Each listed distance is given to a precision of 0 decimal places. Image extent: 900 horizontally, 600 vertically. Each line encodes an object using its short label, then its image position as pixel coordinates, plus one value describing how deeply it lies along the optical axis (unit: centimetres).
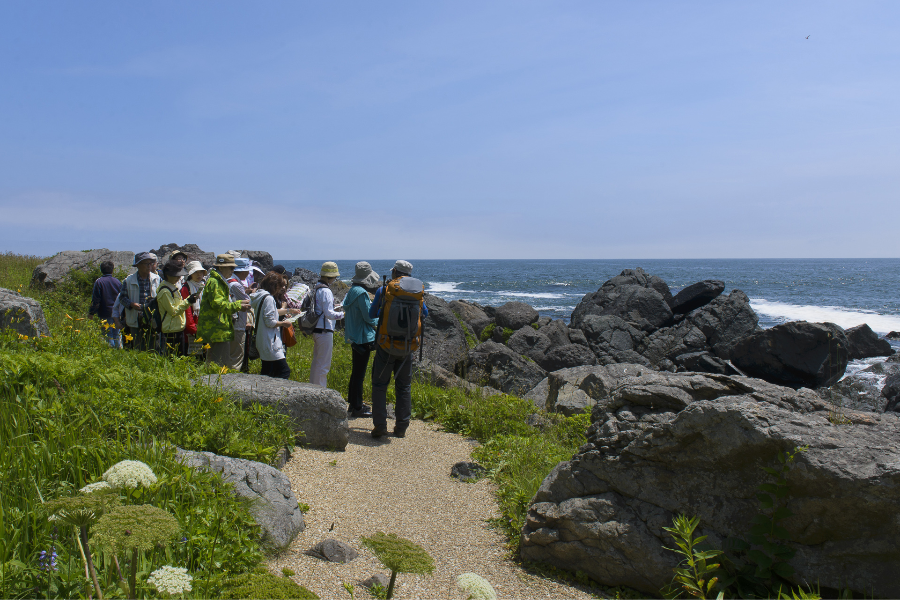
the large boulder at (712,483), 334
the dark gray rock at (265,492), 352
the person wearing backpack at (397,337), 654
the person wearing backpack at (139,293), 770
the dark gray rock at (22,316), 618
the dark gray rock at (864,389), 1348
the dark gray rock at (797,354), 1717
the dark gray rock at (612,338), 2069
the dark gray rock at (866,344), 2294
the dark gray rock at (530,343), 1922
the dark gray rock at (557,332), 2052
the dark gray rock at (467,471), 566
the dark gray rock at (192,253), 1894
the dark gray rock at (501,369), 1167
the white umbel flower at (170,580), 180
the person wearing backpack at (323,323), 725
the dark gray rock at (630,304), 2612
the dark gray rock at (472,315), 2362
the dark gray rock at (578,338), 2144
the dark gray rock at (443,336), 1281
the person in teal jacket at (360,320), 714
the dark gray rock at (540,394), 1008
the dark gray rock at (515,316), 2333
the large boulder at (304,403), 536
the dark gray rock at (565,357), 1816
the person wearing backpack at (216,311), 655
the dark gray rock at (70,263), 1559
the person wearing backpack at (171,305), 665
